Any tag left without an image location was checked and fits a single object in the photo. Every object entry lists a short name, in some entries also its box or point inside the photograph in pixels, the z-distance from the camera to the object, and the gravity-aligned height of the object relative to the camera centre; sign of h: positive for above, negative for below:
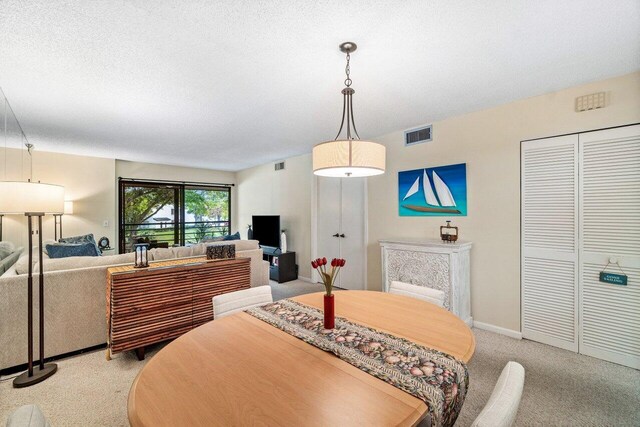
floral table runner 0.93 -0.62
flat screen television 5.66 -0.38
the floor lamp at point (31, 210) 2.10 +0.02
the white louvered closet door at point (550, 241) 2.61 -0.30
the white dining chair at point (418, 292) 1.96 -0.62
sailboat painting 3.33 +0.27
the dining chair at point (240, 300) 1.79 -0.62
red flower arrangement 1.41 -0.32
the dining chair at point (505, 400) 0.70 -0.55
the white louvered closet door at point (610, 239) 2.32 -0.26
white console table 2.98 -0.66
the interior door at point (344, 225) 4.50 -0.23
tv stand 5.25 -1.07
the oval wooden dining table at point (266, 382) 0.81 -0.62
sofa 2.32 -0.87
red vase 1.41 -0.53
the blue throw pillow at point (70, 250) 3.30 -0.46
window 6.12 -0.01
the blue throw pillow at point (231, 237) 5.02 -0.47
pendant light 1.60 +0.35
